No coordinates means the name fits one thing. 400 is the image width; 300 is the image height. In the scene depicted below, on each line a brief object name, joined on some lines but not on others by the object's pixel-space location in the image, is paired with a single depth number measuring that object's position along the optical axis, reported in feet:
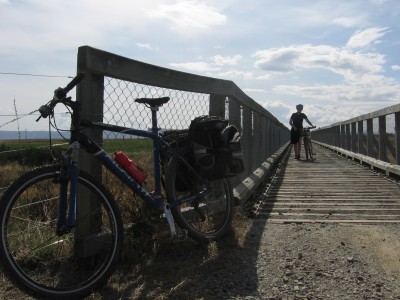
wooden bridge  11.83
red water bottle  11.28
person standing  52.31
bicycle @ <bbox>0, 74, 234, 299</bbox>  9.27
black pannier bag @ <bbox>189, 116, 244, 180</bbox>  13.20
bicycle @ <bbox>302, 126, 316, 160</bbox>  54.34
